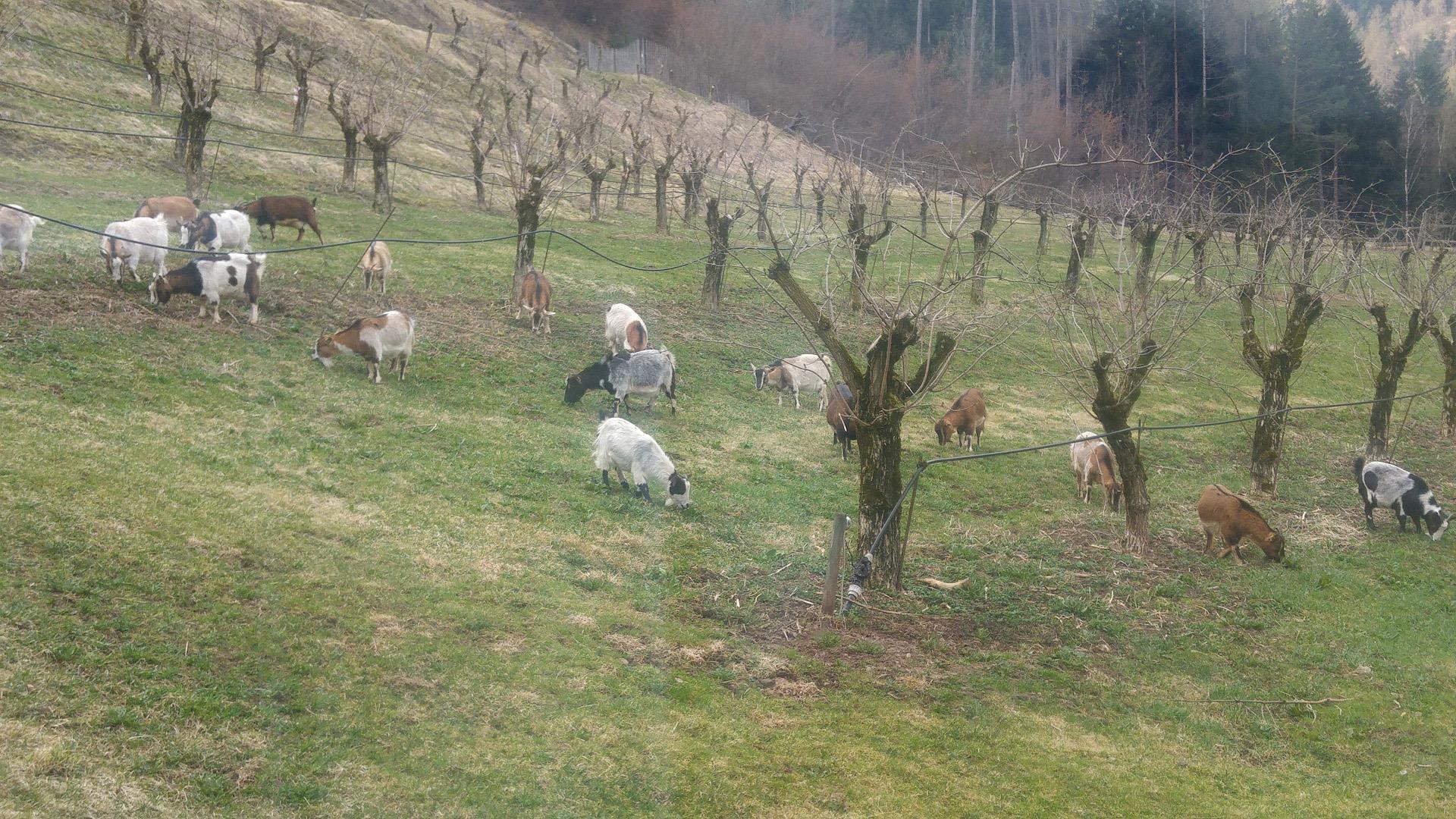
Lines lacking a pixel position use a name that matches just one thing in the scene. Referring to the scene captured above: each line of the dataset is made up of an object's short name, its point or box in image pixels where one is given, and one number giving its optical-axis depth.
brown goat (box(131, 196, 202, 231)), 21.00
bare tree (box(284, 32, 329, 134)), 38.06
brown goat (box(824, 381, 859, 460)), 17.88
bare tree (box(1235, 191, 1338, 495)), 19.06
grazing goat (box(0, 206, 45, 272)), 16.45
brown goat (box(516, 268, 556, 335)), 22.28
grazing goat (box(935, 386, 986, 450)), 20.39
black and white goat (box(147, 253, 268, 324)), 17.11
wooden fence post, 10.79
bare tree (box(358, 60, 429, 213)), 30.94
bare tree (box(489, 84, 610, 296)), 23.02
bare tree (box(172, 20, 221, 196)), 24.70
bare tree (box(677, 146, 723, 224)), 34.25
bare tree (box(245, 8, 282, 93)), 40.31
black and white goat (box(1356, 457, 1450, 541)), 17.45
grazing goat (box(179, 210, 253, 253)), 21.20
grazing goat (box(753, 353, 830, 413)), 22.42
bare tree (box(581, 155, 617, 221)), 37.66
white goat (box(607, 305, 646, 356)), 21.09
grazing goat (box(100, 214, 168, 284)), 17.55
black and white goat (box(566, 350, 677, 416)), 18.41
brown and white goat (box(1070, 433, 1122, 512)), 17.67
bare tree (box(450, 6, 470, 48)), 63.18
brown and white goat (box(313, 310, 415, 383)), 16.77
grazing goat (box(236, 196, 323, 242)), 25.11
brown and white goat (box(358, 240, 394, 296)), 21.64
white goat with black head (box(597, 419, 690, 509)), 14.12
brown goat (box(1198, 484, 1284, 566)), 15.16
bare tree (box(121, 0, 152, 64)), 35.69
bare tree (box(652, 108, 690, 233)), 39.44
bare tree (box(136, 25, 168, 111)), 32.44
